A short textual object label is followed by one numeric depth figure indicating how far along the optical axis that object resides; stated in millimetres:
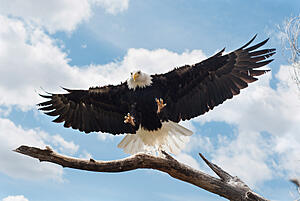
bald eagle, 6543
